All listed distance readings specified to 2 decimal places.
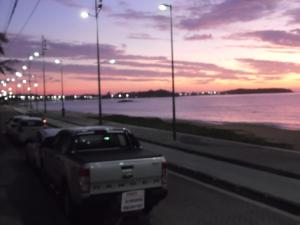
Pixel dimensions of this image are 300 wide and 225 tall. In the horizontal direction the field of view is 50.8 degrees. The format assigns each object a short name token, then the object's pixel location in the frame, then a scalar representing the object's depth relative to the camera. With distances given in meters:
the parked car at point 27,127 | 14.16
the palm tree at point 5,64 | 29.60
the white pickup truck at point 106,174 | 4.92
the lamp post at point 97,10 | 19.33
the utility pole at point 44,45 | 31.53
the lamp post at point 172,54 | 14.65
